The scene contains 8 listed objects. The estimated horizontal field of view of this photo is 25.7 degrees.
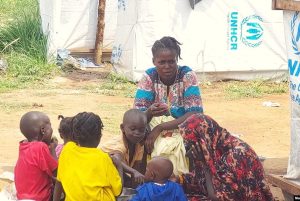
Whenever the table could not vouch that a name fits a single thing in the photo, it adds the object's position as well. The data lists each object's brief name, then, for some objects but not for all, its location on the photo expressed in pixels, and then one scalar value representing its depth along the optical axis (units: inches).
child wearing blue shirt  151.9
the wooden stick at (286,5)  170.4
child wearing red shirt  170.4
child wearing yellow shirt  156.2
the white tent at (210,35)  420.5
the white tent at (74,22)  479.5
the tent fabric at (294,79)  172.4
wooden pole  485.5
